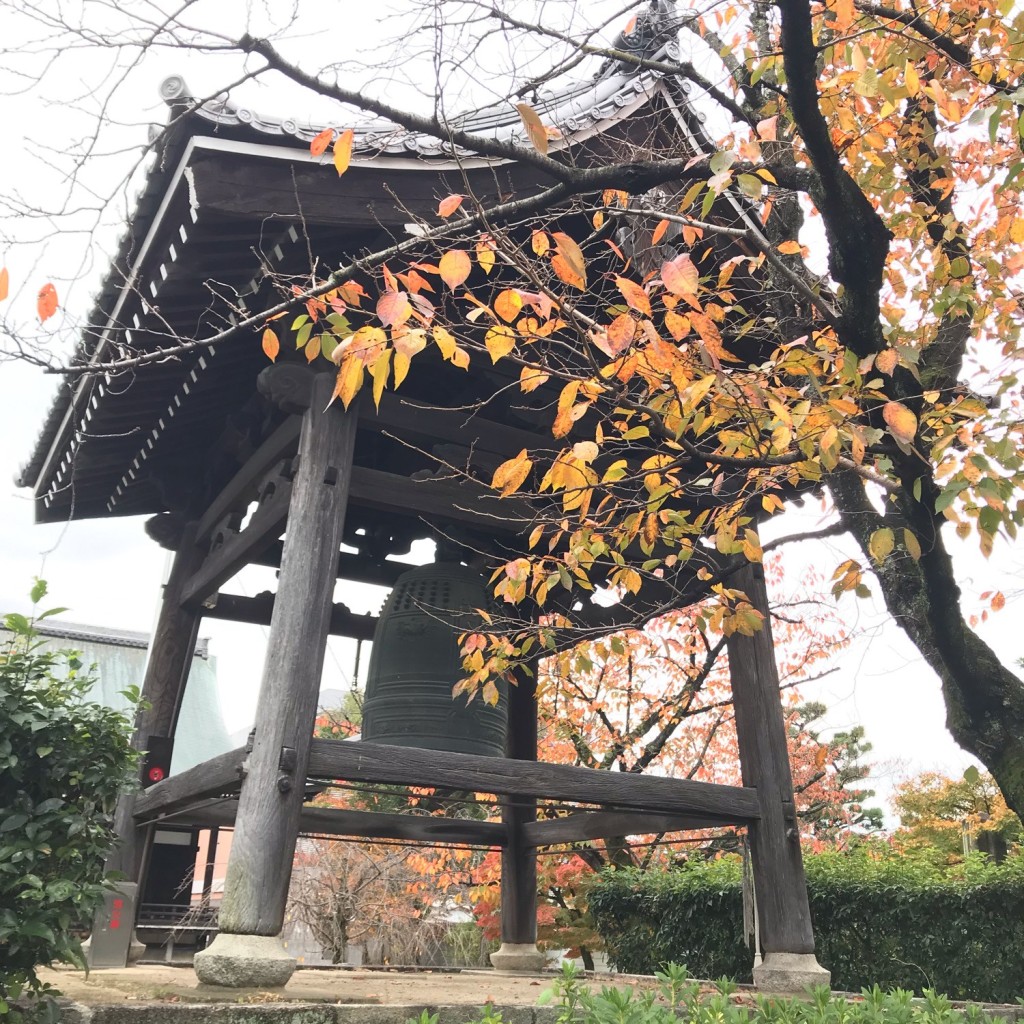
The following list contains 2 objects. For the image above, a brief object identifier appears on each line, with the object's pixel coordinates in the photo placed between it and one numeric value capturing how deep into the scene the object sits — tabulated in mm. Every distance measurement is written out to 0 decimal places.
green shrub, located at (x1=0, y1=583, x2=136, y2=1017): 3553
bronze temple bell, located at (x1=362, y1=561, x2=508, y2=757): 5391
